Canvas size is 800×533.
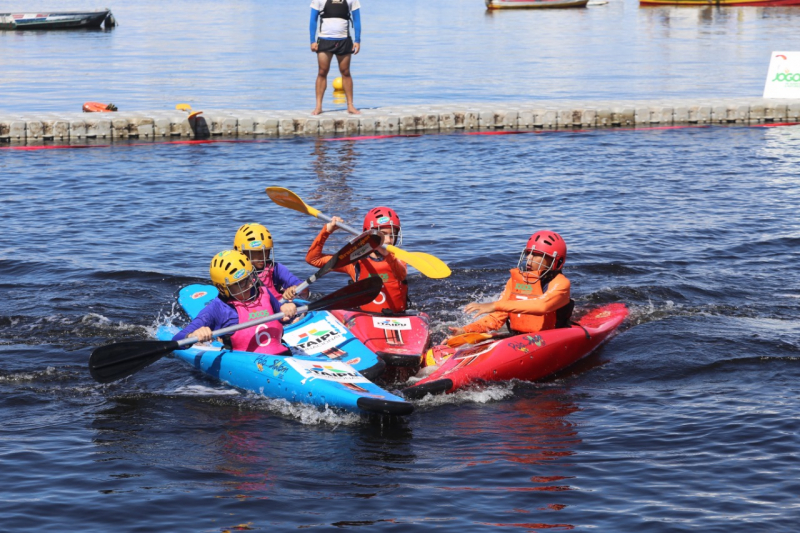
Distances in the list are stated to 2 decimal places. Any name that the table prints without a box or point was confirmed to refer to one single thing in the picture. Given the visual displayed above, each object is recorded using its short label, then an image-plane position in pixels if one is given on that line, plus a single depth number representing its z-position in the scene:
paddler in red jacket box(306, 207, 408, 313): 19.09
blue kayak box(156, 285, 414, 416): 15.68
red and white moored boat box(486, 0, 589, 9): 129.37
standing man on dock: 36.75
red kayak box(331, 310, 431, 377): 17.87
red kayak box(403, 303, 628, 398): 17.00
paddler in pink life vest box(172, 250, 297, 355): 16.94
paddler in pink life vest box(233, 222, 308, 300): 19.05
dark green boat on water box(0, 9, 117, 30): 94.25
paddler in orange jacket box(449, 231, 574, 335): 18.12
